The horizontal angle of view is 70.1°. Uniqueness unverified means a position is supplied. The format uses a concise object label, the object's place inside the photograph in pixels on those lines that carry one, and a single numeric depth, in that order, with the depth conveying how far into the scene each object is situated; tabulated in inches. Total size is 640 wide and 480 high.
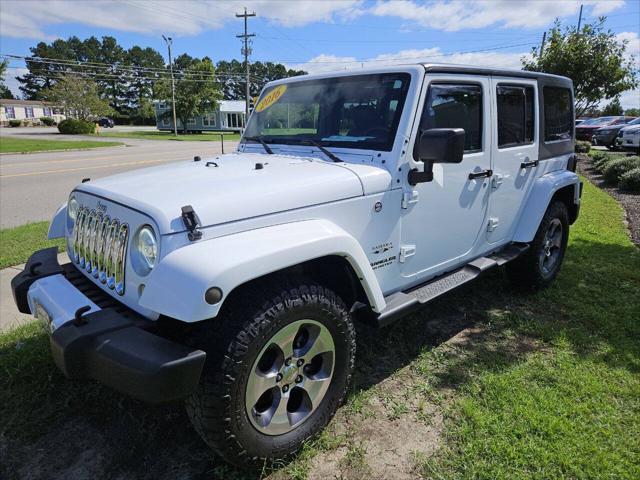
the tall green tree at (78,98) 1633.9
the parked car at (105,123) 2313.0
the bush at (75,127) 1416.1
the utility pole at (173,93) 1732.3
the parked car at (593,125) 886.4
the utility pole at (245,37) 1633.9
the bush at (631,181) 397.7
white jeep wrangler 75.5
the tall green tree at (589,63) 668.7
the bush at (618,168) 439.8
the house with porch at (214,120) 2014.4
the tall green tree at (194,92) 1774.1
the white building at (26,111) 2615.7
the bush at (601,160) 517.5
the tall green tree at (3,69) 1088.8
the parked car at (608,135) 823.7
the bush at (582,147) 717.3
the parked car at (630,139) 667.9
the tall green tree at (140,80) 2937.0
